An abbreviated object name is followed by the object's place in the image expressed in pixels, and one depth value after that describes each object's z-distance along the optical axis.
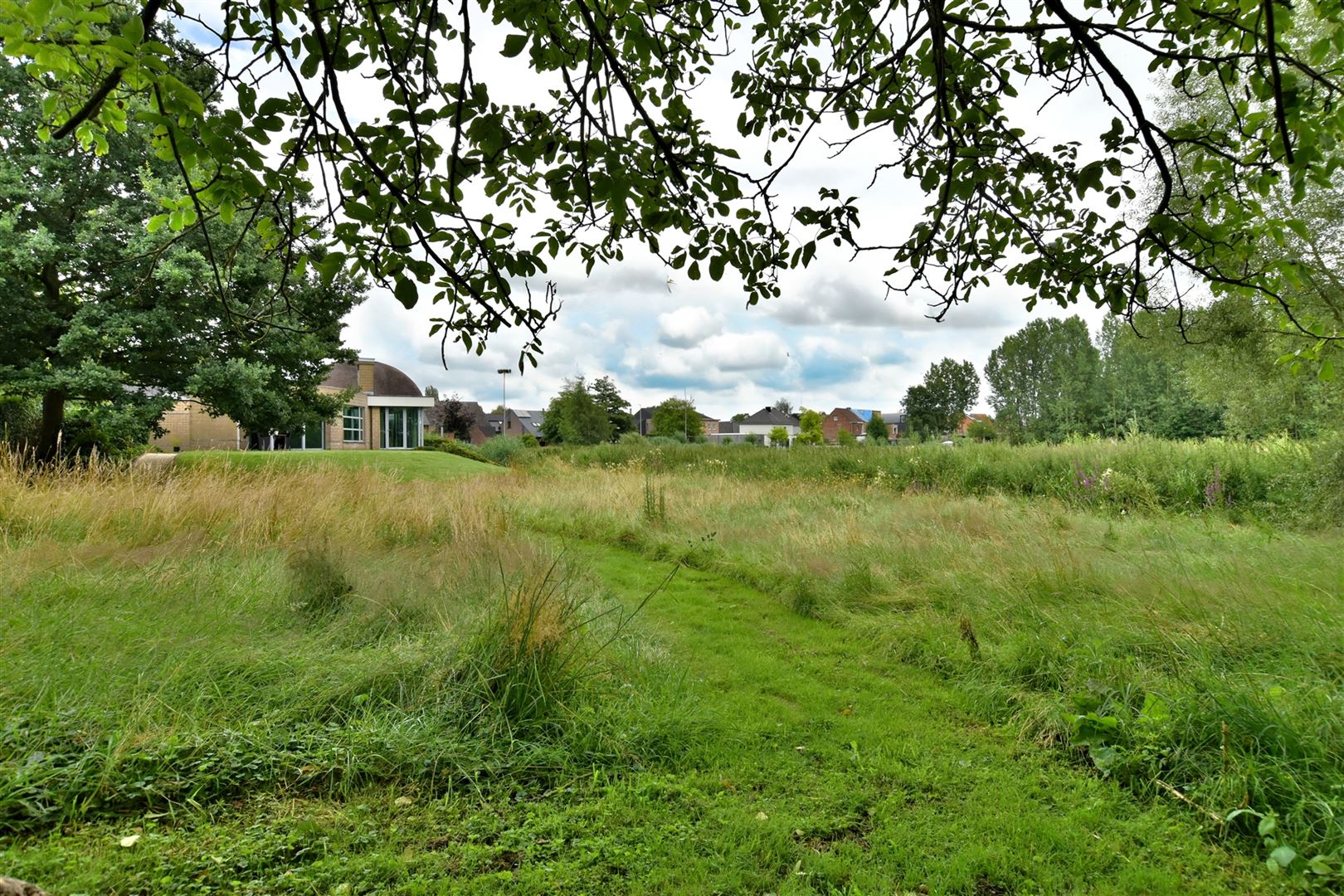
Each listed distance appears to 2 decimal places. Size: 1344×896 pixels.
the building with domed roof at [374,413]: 32.47
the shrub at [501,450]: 27.52
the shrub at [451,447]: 28.52
